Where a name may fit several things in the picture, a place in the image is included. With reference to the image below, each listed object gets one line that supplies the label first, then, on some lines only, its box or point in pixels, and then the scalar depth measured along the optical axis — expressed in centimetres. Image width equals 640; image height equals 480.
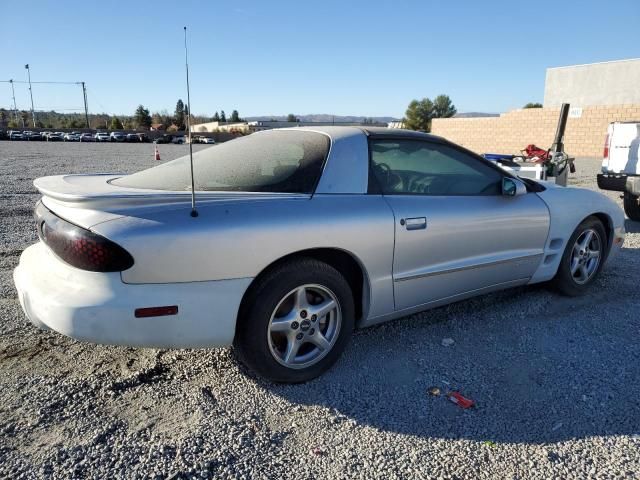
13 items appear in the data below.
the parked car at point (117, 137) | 6225
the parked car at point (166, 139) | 6207
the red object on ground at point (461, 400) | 267
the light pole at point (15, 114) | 10418
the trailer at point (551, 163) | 720
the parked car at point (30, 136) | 5675
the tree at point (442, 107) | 7312
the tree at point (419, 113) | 6838
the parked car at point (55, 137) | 5972
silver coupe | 236
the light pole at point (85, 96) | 9230
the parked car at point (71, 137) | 6128
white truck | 736
